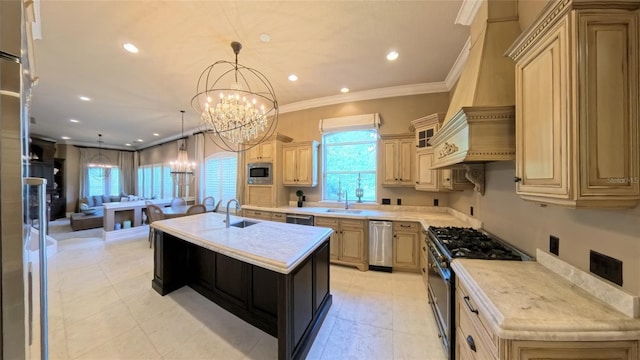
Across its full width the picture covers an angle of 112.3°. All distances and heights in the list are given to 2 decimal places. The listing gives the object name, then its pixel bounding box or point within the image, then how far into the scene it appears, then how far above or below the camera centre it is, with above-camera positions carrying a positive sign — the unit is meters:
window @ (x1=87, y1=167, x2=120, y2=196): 9.10 -0.02
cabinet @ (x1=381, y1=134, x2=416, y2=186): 3.70 +0.36
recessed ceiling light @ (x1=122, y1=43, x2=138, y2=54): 2.72 +1.72
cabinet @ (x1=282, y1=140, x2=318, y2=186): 4.42 +0.34
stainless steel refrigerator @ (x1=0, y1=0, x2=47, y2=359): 0.71 -0.03
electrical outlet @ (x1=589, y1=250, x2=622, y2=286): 1.03 -0.44
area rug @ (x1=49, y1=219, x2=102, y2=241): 5.66 -1.47
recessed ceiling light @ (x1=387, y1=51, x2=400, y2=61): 2.87 +1.70
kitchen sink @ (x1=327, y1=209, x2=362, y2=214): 3.97 -0.59
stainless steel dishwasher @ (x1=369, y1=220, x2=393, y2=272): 3.39 -1.05
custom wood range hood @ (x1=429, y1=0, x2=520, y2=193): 1.58 +0.66
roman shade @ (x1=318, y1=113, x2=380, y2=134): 4.08 +1.13
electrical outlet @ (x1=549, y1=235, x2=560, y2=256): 1.39 -0.43
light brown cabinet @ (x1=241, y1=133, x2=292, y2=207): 4.50 +0.02
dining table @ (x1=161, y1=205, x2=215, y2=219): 4.81 -0.73
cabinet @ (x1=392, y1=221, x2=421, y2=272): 3.28 -1.02
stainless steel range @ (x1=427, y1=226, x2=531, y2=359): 1.66 -0.64
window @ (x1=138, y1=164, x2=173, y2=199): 8.07 -0.02
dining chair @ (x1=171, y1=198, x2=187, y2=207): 6.17 -0.63
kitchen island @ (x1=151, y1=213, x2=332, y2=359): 1.64 -0.97
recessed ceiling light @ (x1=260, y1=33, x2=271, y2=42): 2.52 +1.70
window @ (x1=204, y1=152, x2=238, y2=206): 6.14 +0.13
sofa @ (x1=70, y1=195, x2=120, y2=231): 6.42 -1.18
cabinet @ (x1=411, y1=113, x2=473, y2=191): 2.84 +0.21
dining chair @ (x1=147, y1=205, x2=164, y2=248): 4.63 -0.71
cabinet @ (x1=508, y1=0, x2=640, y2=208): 0.94 +0.34
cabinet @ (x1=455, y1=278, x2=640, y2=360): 0.90 -0.73
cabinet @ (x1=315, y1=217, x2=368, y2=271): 3.49 -1.03
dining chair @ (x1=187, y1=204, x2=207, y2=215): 4.70 -0.65
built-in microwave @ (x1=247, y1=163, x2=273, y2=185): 4.55 +0.15
